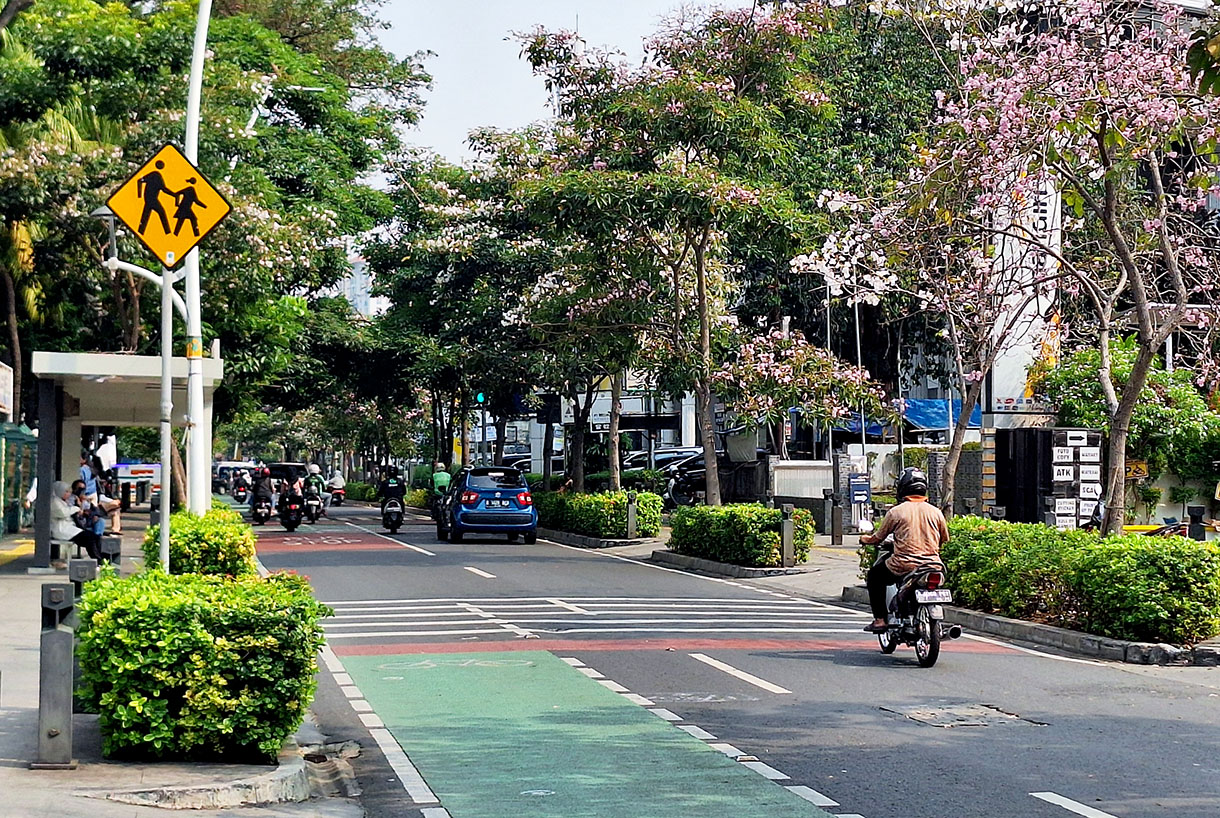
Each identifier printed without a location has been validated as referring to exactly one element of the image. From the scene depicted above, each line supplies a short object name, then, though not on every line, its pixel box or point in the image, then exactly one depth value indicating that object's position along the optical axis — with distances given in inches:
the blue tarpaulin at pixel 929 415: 1769.2
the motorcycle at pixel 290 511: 1535.4
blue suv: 1286.9
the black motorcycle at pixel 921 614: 516.9
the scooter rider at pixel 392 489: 1499.8
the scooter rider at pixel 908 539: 538.9
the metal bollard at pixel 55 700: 324.2
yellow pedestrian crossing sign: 416.5
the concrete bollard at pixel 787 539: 944.9
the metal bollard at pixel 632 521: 1264.8
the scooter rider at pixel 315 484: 1755.8
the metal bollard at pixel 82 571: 376.2
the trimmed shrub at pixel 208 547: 625.3
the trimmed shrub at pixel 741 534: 951.6
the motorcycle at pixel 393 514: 1475.1
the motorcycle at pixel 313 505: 1724.9
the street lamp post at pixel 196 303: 723.4
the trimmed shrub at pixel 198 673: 334.6
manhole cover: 413.1
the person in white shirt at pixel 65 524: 898.1
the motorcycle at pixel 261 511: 1733.5
